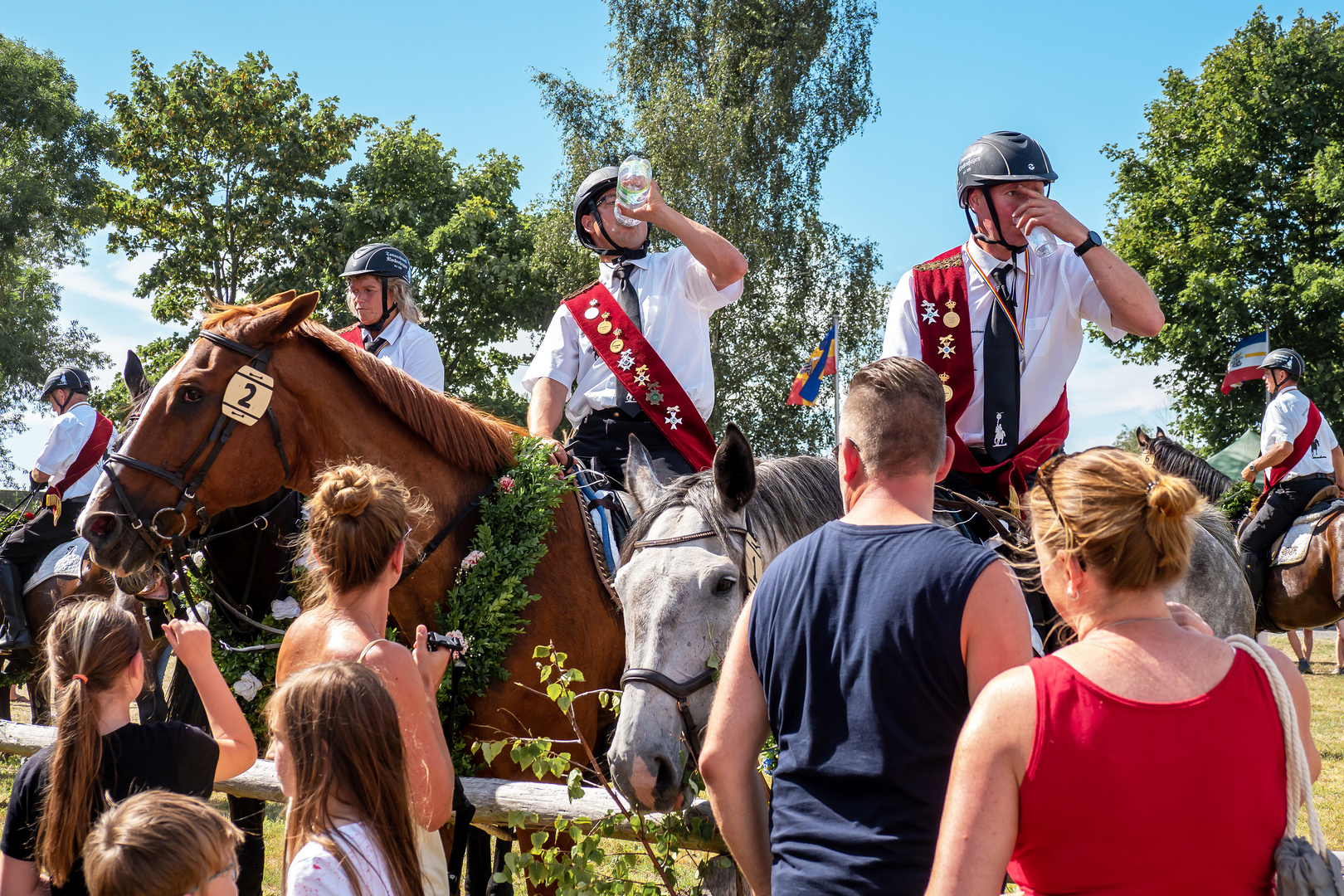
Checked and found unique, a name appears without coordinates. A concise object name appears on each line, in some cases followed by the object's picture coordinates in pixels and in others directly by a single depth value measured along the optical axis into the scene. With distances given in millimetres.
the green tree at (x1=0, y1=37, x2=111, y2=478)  23547
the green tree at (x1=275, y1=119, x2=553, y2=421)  23953
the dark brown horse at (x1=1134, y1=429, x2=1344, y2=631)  8430
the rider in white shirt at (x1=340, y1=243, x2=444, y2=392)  5277
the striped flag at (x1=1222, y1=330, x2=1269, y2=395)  10344
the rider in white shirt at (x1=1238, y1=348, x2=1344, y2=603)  9023
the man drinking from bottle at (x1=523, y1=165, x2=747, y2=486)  4492
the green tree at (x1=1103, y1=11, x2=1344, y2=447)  23594
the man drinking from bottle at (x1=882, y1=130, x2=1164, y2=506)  3482
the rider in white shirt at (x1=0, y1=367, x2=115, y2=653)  7793
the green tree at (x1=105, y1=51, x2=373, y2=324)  21859
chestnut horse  3607
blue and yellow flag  12156
